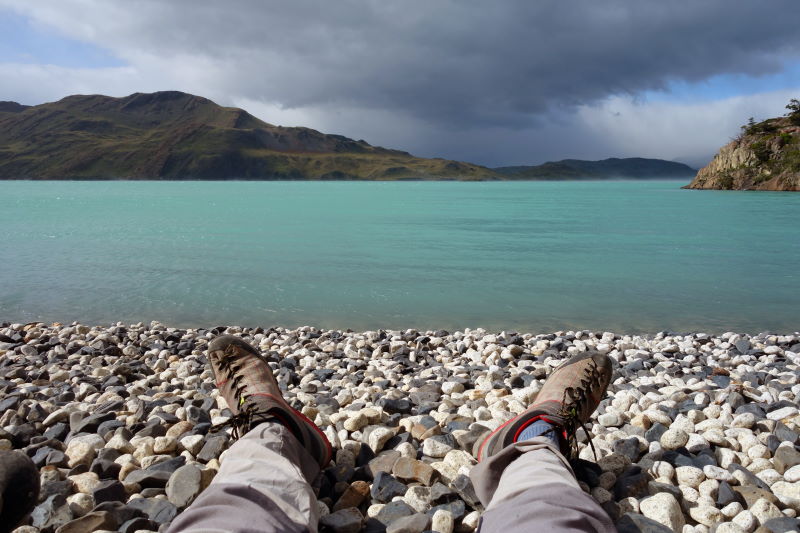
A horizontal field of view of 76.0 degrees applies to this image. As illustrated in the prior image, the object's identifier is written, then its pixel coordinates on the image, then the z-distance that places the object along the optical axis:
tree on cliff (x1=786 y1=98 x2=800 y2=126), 86.81
